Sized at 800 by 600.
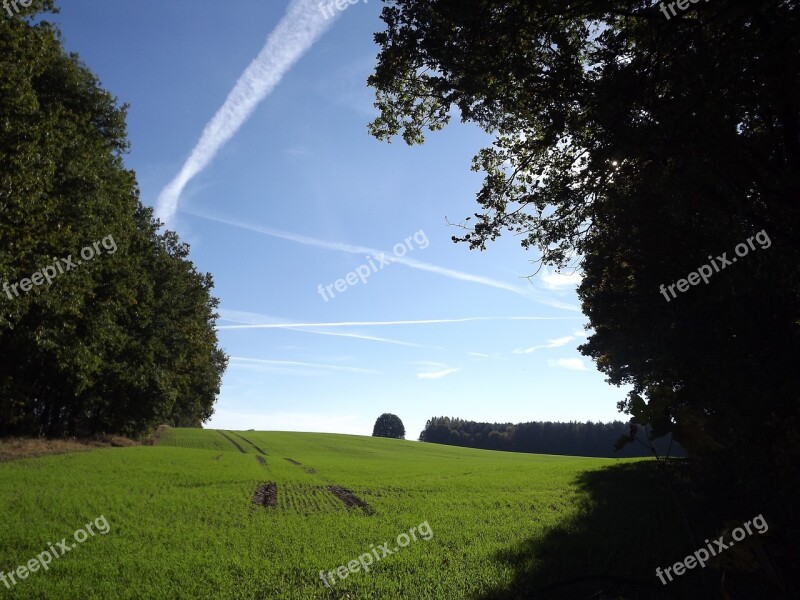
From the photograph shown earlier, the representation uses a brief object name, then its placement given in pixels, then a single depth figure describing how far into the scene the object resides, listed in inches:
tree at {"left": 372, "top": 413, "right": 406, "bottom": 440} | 6028.5
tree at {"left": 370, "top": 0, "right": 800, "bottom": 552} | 322.7
